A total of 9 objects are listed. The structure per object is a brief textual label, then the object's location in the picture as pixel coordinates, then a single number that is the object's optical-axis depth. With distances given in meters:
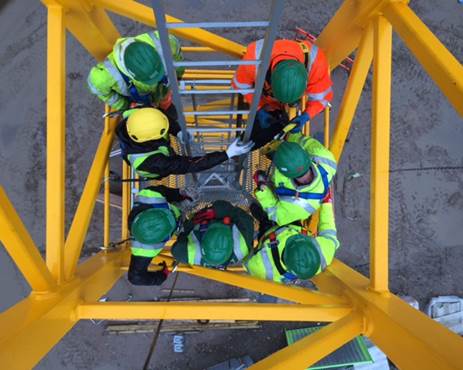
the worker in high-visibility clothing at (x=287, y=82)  3.17
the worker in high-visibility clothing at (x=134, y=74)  3.07
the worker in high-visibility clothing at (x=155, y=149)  3.28
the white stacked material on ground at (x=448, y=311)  5.87
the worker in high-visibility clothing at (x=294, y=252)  3.09
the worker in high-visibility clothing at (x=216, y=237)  3.11
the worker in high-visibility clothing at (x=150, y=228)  3.21
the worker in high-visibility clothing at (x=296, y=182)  3.13
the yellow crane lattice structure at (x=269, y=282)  2.03
